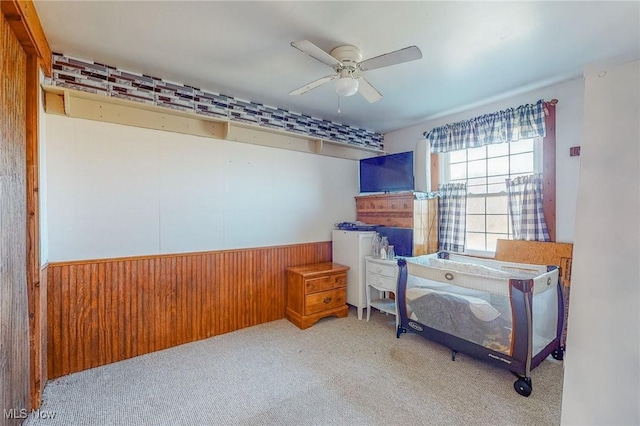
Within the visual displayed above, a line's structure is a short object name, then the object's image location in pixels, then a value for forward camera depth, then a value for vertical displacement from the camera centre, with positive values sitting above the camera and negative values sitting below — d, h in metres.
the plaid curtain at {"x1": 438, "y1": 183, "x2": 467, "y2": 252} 3.26 -0.09
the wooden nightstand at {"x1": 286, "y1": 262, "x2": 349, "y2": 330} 3.10 -0.97
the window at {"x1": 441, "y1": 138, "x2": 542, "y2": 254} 2.90 +0.33
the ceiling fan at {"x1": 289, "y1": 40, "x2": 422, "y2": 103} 1.71 +0.95
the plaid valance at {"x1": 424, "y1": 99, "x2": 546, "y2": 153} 2.72 +0.84
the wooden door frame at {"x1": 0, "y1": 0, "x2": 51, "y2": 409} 1.76 -0.01
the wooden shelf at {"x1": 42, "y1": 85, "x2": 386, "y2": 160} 2.21 +0.81
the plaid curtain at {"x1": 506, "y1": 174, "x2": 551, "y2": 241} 2.71 +0.01
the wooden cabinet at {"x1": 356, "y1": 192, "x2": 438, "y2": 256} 3.25 -0.09
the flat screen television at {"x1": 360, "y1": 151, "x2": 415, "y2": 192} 3.43 +0.45
